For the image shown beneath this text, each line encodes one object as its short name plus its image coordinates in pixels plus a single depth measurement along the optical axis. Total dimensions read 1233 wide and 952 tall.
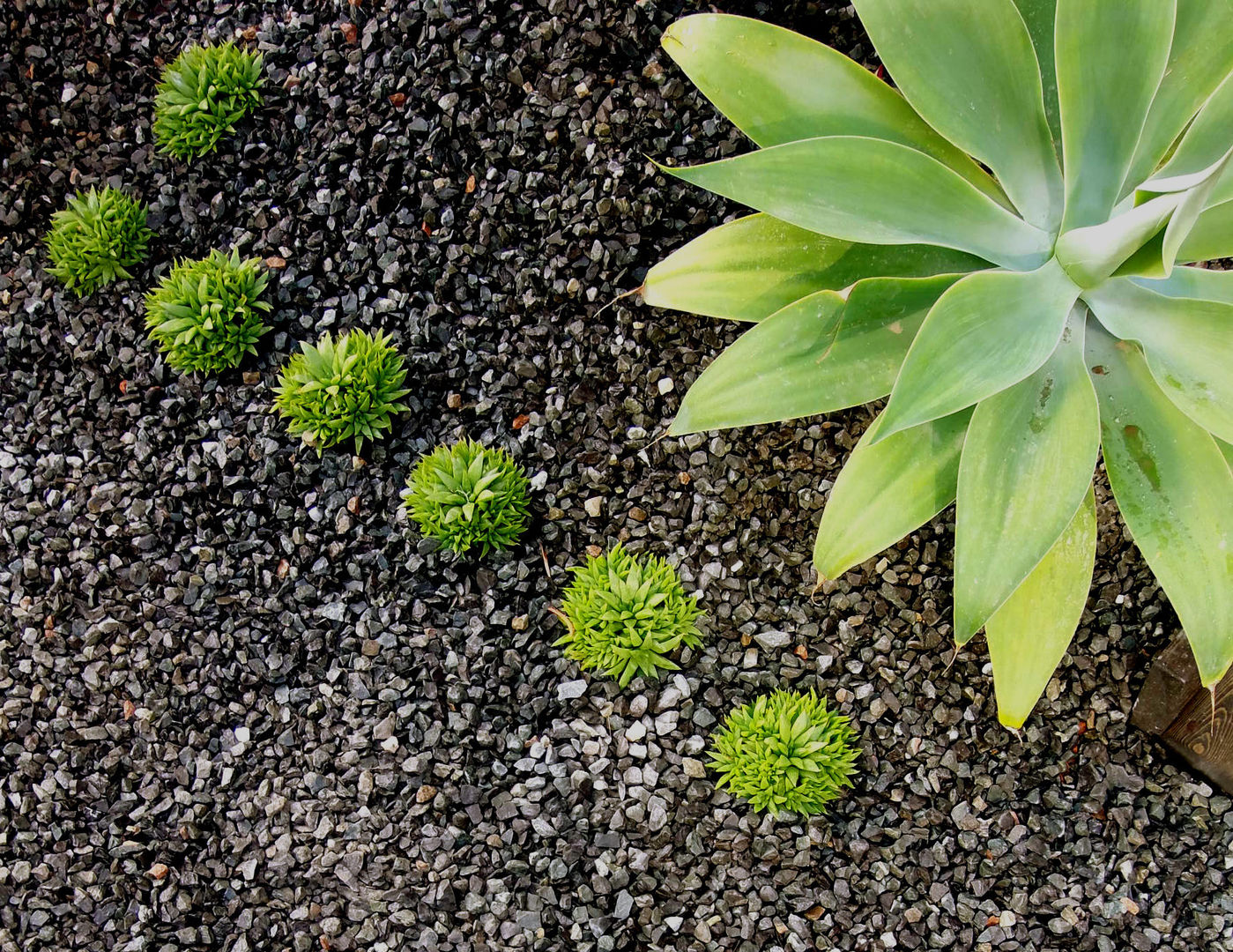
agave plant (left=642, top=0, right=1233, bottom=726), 1.33
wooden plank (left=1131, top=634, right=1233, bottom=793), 1.83
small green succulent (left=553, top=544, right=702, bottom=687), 1.96
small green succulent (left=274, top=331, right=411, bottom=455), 2.16
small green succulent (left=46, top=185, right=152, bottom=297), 2.44
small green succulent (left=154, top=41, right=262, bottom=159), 2.44
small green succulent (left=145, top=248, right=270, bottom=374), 2.29
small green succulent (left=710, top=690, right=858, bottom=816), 1.88
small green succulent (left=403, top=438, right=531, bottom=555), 2.06
